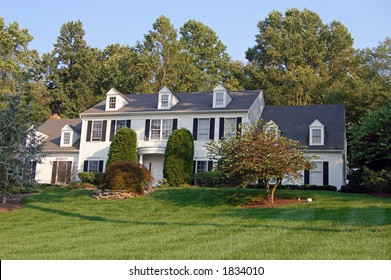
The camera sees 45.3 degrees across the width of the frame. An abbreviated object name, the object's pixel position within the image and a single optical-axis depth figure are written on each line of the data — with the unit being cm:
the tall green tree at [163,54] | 4559
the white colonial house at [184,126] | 2856
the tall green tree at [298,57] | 4331
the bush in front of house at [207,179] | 2656
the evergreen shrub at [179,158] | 2706
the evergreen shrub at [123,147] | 2848
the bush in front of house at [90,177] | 2846
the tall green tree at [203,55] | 4694
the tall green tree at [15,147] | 1980
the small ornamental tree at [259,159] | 1850
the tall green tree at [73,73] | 4791
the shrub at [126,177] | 2177
